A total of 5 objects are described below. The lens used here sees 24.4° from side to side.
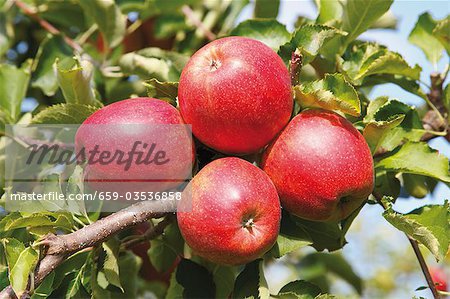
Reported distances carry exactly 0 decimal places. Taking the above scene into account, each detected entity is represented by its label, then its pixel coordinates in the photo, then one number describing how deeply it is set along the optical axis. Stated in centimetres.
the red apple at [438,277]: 70
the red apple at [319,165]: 64
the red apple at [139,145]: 64
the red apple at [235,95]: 63
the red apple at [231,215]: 62
